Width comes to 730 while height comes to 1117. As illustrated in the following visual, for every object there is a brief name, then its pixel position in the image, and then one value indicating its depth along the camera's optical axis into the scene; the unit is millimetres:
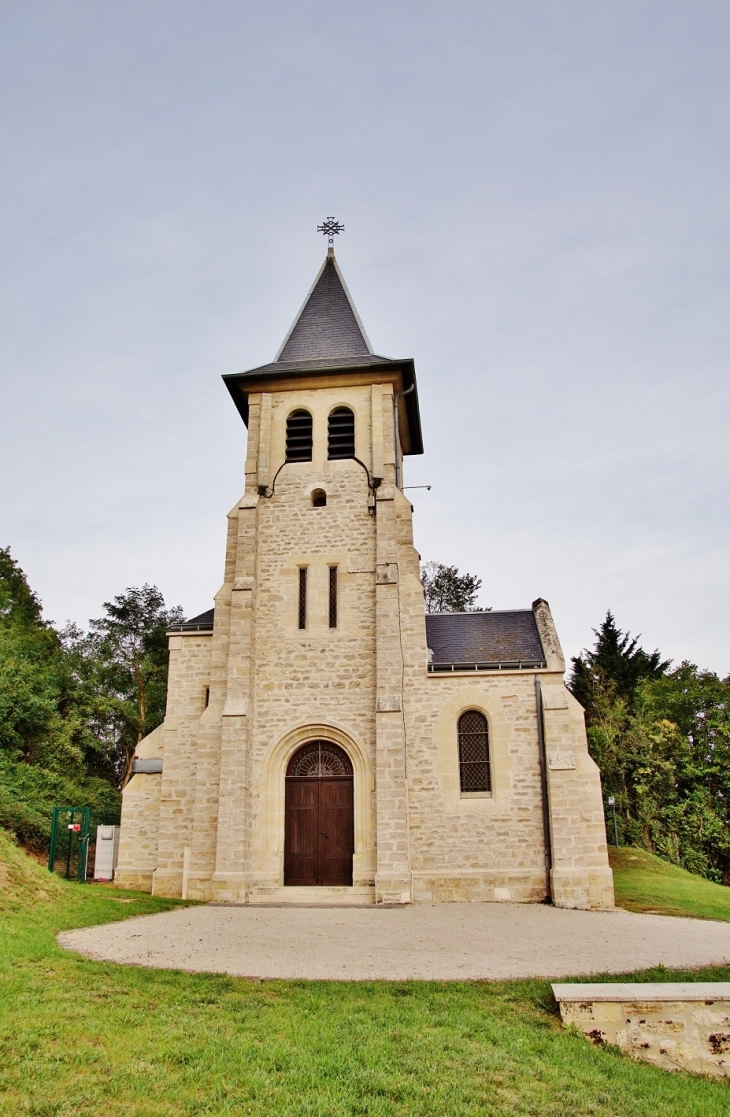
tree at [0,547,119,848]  23500
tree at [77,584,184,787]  35219
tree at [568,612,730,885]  29547
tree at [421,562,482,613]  39219
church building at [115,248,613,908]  17688
